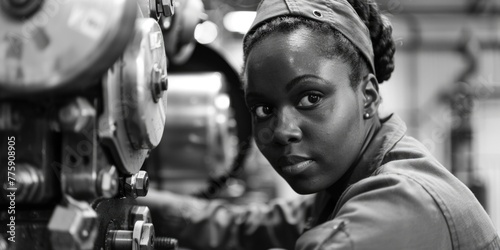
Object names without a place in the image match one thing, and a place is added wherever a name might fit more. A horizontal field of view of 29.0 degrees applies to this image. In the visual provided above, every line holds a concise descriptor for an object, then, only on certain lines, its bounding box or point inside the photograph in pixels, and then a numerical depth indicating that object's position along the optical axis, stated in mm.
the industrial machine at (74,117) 843
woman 1050
